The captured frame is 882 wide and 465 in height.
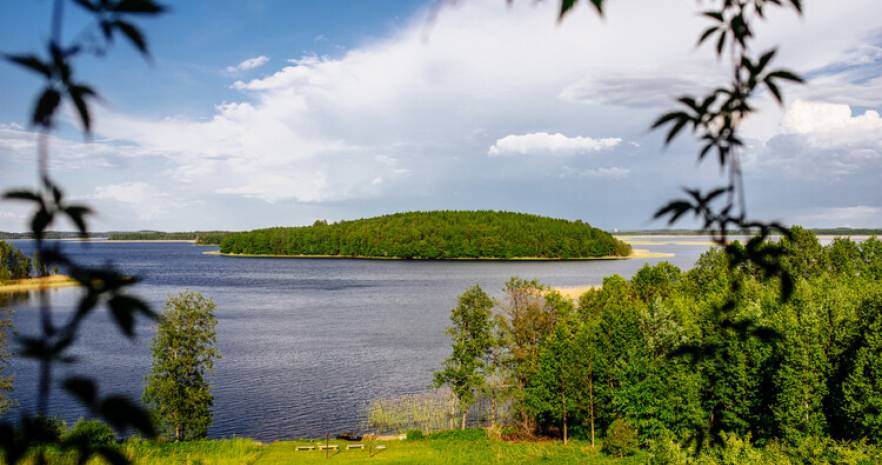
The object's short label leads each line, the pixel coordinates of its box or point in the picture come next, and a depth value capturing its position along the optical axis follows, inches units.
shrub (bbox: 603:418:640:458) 1195.9
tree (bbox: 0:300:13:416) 1090.7
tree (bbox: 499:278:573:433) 1430.9
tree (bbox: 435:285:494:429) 1374.3
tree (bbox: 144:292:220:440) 1228.5
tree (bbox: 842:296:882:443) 1076.5
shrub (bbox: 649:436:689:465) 876.6
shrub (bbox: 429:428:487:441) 1338.6
